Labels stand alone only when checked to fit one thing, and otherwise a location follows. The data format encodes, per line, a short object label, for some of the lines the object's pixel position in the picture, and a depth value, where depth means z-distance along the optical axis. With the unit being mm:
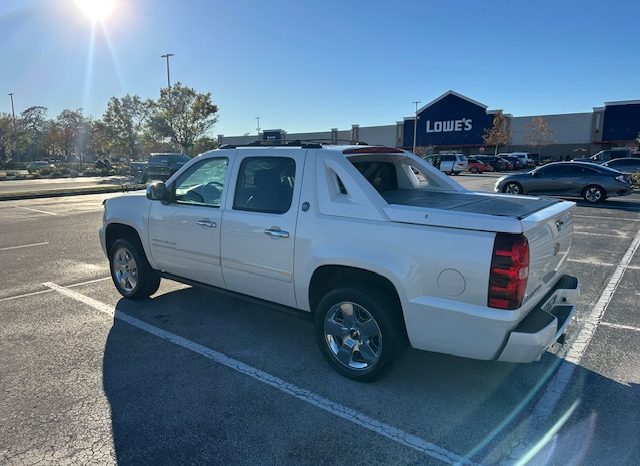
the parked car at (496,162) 42031
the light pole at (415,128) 58675
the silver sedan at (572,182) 15188
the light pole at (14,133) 62634
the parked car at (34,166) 46222
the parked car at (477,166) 40562
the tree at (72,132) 68100
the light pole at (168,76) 41200
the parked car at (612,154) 32656
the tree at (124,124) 47562
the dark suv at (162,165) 25000
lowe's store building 50344
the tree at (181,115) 40281
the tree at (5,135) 56469
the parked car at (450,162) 37594
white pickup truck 2961
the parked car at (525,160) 45812
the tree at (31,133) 69000
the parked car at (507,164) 42541
